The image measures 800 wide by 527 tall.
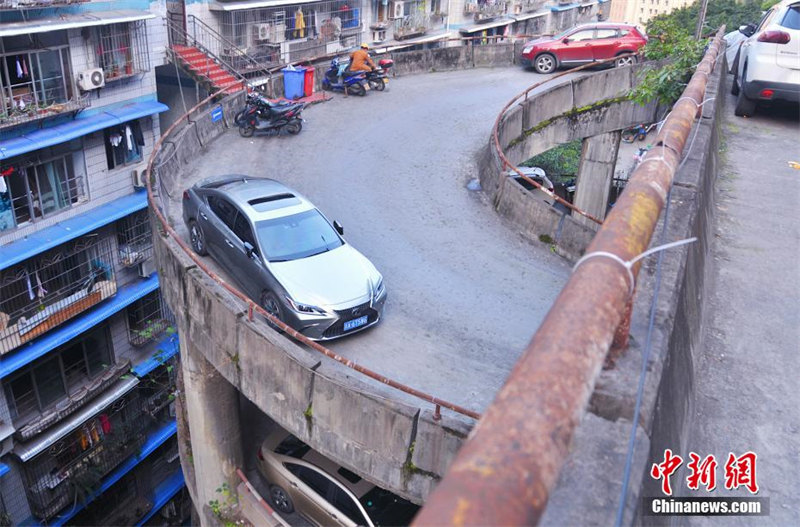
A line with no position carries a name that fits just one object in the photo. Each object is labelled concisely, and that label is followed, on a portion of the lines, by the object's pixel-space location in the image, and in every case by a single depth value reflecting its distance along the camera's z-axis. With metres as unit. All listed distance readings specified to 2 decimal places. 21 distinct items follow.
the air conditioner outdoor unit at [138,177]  21.52
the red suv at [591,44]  26.61
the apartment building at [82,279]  18.38
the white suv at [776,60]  12.09
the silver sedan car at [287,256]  9.88
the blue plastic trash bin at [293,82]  22.09
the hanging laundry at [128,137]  21.25
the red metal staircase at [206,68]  23.50
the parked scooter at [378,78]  23.53
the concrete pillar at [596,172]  22.67
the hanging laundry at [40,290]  19.28
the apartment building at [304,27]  25.05
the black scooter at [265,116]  18.52
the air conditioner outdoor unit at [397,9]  35.32
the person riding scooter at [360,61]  23.06
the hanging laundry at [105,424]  21.00
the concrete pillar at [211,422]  11.48
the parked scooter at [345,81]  22.98
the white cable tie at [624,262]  2.86
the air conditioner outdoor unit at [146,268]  21.73
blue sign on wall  18.42
